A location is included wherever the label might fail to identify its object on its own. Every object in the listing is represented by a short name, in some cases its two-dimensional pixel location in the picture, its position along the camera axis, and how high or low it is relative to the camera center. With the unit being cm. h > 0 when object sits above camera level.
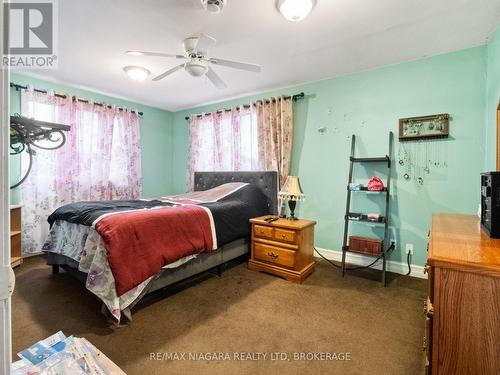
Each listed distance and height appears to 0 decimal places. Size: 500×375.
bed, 182 -56
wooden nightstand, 264 -73
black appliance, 125 -11
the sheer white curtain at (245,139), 355 +69
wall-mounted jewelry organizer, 261 +41
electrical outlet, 278 -73
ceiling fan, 202 +110
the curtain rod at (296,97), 347 +121
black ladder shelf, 265 -29
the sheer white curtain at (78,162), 329 +28
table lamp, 290 -11
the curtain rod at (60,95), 315 +119
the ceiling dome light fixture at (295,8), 174 +125
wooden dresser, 90 -48
